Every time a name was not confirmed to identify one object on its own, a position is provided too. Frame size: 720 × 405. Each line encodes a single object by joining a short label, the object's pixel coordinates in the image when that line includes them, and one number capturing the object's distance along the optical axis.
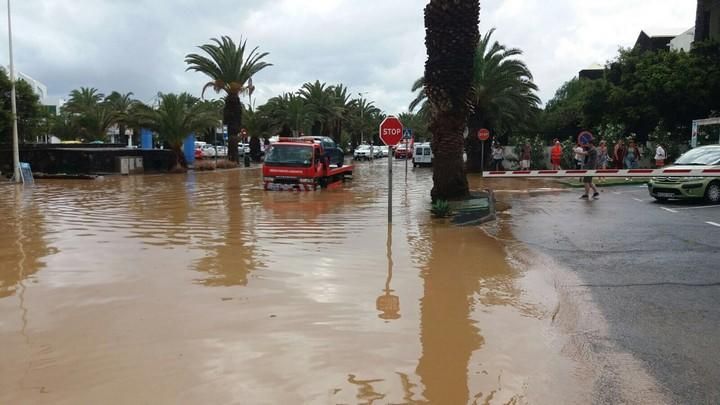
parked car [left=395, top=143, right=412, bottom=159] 65.13
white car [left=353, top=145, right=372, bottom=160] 61.31
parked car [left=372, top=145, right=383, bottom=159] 69.68
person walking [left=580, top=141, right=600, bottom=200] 18.22
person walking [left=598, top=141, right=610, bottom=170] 21.72
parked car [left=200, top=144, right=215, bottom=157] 54.92
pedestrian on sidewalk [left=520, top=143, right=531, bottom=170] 31.67
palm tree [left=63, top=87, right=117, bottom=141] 49.59
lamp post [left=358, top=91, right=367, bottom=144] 83.00
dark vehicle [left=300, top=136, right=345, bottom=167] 30.20
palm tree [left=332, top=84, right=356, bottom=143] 63.97
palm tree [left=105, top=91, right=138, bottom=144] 36.97
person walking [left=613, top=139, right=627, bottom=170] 24.17
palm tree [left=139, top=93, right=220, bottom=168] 34.84
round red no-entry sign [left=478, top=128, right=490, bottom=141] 32.09
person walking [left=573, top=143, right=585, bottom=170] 23.57
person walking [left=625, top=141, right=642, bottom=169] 26.66
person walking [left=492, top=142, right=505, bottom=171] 34.94
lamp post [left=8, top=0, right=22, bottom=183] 24.84
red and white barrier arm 13.24
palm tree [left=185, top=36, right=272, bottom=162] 39.56
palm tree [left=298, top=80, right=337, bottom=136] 57.97
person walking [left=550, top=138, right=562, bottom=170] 26.72
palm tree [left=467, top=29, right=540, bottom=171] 33.78
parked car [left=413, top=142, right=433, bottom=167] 46.59
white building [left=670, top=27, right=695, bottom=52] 51.19
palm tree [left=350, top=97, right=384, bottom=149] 78.50
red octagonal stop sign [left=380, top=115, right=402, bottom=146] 12.90
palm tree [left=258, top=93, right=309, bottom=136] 51.91
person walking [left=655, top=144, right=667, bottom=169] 25.06
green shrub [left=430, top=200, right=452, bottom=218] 13.98
